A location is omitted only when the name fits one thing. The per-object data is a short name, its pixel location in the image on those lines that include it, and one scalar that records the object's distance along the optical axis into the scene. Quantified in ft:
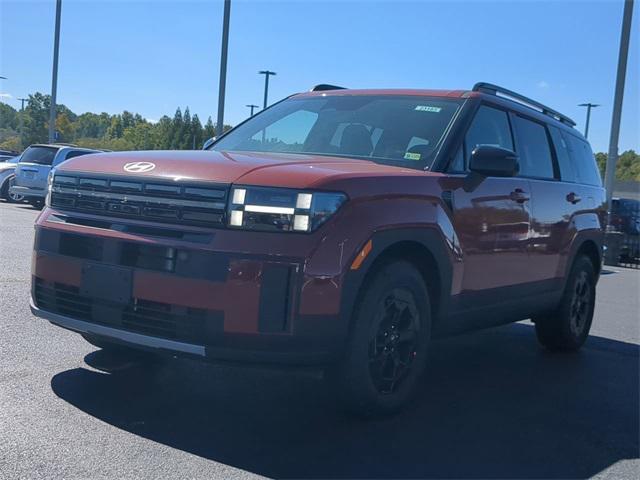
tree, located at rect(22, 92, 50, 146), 234.38
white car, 72.43
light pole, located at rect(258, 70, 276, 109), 158.92
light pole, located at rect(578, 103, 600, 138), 183.01
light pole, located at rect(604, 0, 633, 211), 63.16
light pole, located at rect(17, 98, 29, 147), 242.99
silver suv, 63.16
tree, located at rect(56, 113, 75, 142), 233.35
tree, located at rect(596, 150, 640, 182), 292.20
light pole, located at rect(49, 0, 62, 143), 99.94
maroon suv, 11.95
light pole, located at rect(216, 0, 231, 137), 63.77
